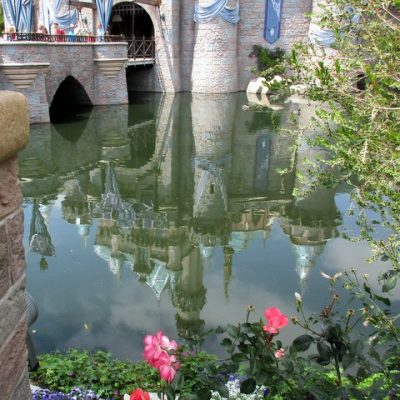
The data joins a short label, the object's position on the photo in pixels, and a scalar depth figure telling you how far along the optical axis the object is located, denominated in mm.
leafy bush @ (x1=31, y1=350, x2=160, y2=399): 3604
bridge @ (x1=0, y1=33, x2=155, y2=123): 14438
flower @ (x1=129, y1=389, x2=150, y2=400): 1676
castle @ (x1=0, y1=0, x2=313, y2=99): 21922
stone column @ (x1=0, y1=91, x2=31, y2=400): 1400
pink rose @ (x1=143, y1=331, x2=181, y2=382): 1784
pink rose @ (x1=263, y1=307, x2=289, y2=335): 1842
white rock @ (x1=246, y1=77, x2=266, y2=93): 22734
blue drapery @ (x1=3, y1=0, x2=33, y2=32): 16062
